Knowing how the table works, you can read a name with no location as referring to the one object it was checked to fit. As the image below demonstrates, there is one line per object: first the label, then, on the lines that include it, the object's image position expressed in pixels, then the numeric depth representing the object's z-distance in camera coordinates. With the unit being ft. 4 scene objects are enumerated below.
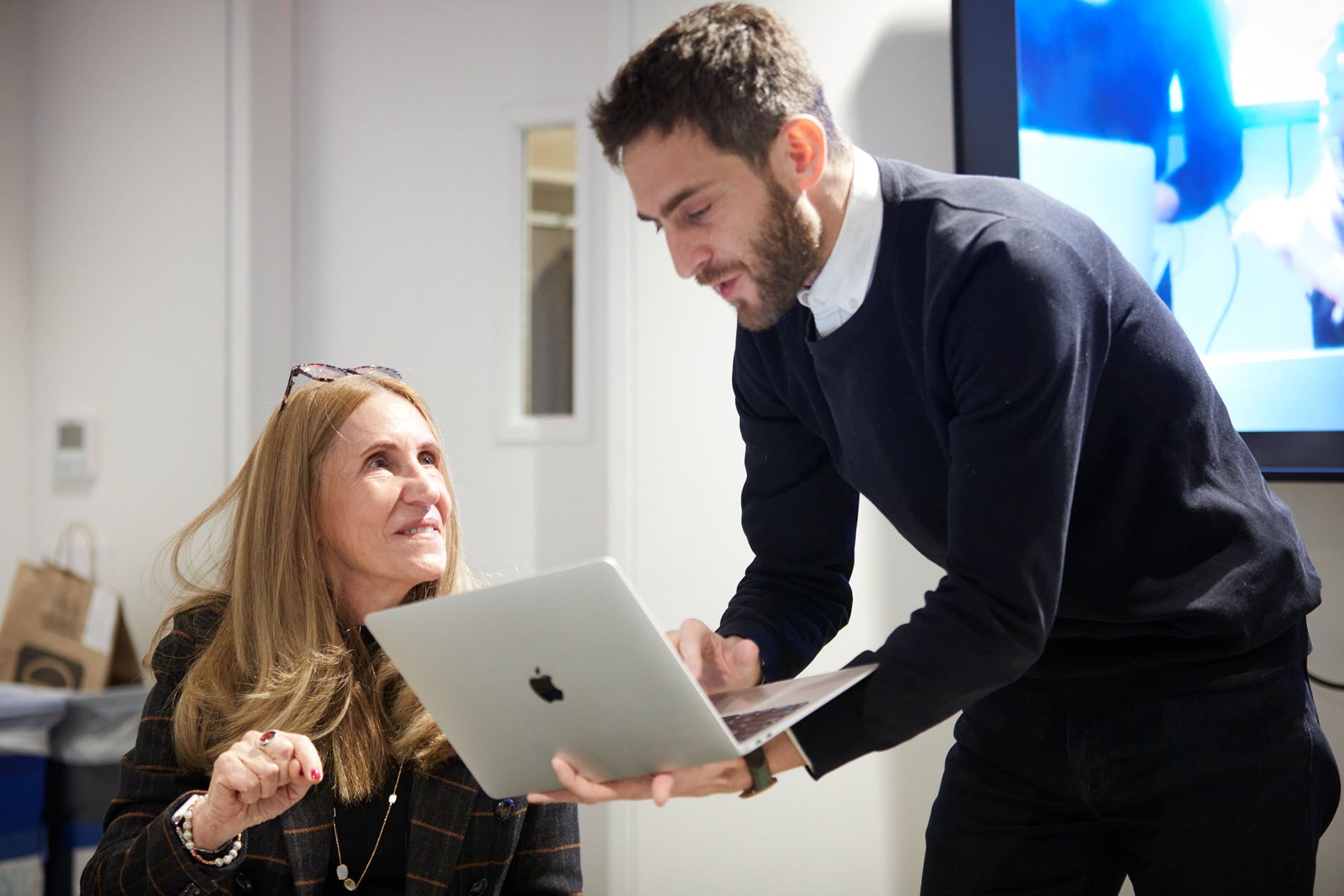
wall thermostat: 10.37
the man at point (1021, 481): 3.26
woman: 4.16
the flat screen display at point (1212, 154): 5.55
